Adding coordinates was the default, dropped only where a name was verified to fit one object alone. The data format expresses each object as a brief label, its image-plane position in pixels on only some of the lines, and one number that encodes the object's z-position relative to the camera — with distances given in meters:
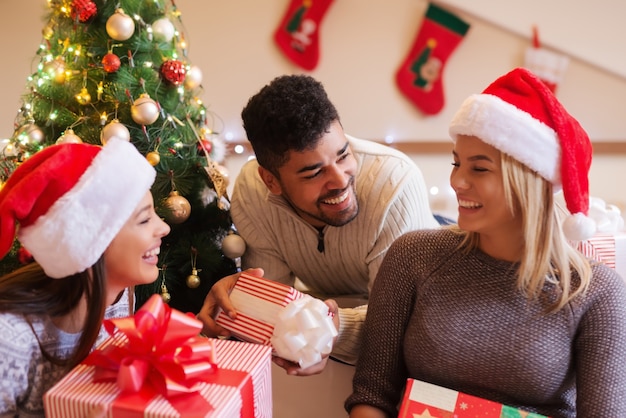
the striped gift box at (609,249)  1.38
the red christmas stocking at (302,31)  2.60
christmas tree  1.54
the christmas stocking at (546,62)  2.47
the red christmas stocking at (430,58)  2.53
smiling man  1.36
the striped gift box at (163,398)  0.83
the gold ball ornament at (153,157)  1.54
